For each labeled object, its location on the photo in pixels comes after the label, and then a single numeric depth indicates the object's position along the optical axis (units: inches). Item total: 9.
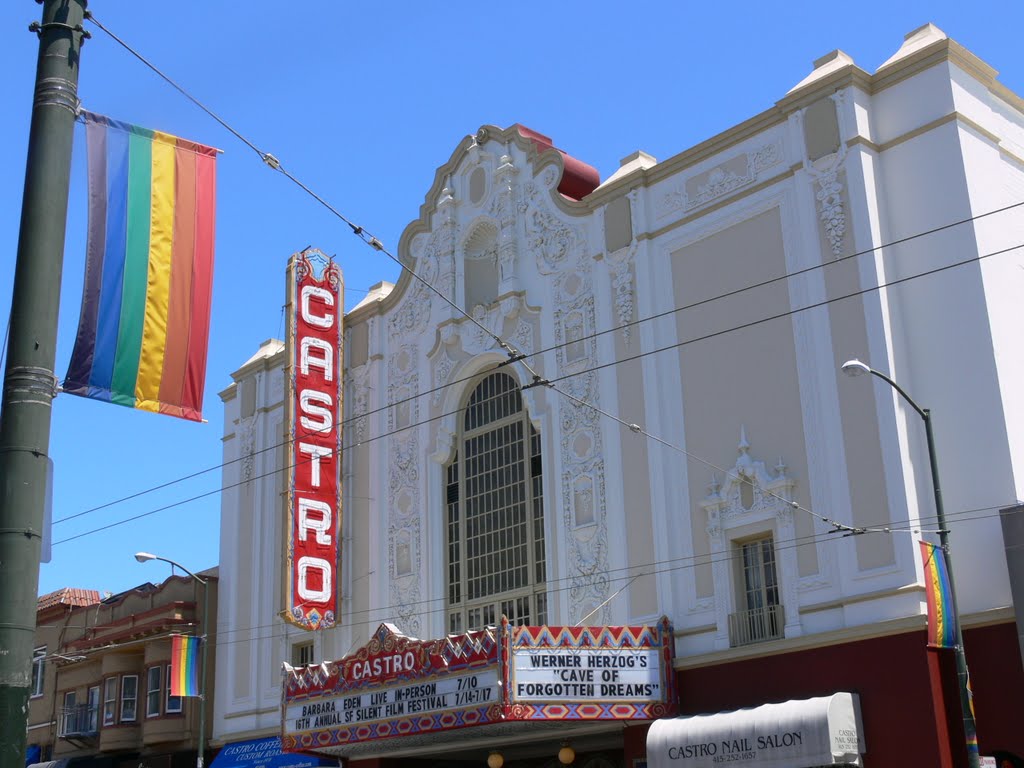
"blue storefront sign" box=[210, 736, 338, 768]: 1090.7
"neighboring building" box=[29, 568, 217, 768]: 1277.1
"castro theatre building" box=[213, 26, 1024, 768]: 776.9
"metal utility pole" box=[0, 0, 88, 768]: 215.6
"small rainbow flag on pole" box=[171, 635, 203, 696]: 1186.0
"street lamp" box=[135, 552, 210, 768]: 1080.2
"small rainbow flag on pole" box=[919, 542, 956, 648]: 659.4
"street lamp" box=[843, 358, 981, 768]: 612.7
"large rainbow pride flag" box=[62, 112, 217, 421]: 310.2
